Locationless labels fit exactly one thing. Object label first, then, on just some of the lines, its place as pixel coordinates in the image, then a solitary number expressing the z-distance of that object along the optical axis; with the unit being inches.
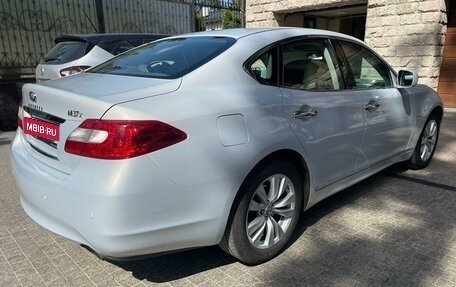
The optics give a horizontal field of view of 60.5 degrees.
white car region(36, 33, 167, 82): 237.9
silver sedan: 78.7
